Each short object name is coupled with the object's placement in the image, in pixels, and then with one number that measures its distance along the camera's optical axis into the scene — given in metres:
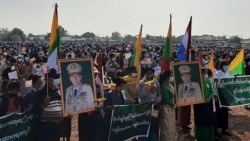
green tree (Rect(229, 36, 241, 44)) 122.14
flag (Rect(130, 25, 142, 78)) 9.84
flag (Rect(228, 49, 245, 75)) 11.07
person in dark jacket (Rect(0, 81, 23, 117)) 5.51
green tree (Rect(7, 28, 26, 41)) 100.40
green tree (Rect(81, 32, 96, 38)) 157.00
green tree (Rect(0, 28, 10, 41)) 115.15
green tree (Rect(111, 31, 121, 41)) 182.88
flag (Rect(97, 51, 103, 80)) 7.99
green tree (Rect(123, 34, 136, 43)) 154.50
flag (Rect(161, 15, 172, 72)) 8.26
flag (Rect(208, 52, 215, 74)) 10.25
